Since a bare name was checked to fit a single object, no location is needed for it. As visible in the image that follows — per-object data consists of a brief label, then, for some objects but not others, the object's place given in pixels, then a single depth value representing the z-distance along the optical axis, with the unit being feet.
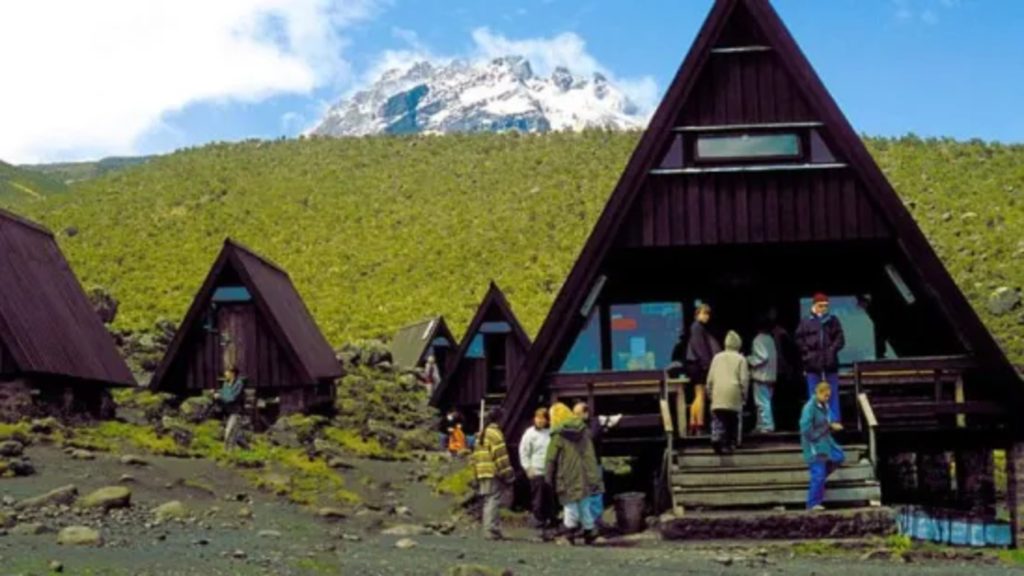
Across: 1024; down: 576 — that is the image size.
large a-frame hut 67.77
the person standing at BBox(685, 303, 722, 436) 65.67
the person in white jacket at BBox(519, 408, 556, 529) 61.16
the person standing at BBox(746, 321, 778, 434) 65.77
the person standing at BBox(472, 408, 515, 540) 61.31
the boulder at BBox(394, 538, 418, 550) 50.52
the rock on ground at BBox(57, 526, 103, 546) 44.50
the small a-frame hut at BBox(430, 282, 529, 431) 136.67
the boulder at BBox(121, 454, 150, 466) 75.31
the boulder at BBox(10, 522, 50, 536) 47.15
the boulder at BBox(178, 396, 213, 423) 109.09
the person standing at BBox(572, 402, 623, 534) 60.13
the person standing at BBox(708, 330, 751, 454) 62.03
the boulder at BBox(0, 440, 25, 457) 71.77
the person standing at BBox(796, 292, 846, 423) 63.77
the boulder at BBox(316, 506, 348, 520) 65.72
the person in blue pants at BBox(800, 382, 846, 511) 58.85
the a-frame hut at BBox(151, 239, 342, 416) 114.52
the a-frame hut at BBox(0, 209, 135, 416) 88.07
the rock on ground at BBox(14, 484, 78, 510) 55.21
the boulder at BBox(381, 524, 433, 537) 59.45
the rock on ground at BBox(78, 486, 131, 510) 57.16
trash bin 61.62
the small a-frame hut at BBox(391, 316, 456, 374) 178.31
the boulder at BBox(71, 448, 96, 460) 75.72
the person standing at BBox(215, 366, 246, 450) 91.35
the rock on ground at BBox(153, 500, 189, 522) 56.80
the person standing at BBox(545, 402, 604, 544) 57.93
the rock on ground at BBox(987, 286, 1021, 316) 183.52
